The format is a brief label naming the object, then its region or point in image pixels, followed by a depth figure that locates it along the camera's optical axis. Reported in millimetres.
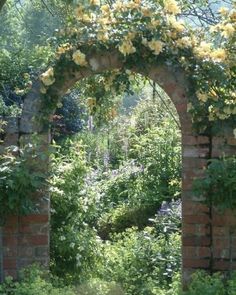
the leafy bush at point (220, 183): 7559
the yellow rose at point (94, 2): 7742
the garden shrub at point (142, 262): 10054
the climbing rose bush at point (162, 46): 7801
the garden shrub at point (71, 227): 10107
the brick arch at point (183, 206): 8194
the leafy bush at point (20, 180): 7893
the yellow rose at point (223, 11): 7873
